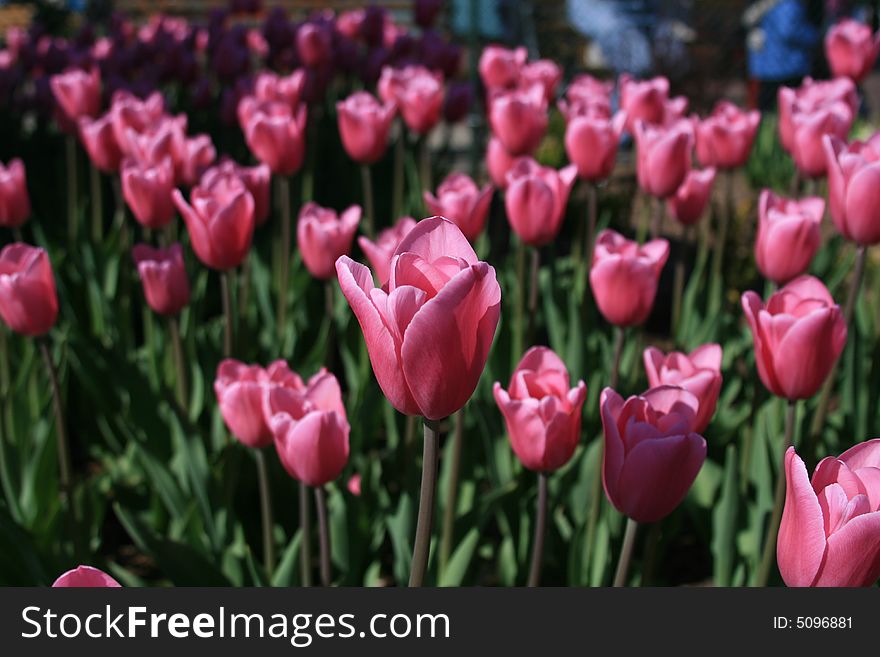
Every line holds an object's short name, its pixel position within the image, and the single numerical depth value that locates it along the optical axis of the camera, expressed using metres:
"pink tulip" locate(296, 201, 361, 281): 1.23
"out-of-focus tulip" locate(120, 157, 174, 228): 1.28
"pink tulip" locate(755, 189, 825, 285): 1.17
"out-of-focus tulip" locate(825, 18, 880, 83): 1.76
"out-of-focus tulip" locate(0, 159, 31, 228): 1.32
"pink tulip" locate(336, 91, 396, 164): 1.42
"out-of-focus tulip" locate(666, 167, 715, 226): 1.34
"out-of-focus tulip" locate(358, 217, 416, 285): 1.13
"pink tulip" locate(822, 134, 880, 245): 1.12
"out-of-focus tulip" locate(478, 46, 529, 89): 1.85
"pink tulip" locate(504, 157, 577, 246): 1.21
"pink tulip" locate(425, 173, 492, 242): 1.23
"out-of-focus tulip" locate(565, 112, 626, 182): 1.33
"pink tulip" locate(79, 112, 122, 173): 1.45
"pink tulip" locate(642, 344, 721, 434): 1.00
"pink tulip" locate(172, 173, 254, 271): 1.18
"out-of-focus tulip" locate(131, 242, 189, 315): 1.21
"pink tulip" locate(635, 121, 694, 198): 1.29
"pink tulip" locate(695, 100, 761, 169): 1.42
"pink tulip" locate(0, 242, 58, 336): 1.11
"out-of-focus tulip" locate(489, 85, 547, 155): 1.39
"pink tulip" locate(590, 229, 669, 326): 1.12
